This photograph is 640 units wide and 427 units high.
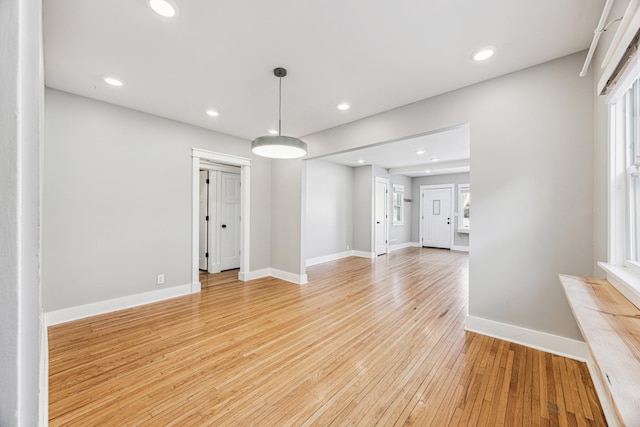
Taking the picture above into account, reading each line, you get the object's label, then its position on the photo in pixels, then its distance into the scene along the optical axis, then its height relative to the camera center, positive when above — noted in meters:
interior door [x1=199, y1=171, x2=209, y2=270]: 5.36 -0.06
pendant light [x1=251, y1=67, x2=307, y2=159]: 2.32 +0.63
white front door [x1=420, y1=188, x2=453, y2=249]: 8.47 -0.12
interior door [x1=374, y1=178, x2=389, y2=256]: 7.19 -0.05
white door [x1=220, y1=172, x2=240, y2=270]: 5.44 -0.17
